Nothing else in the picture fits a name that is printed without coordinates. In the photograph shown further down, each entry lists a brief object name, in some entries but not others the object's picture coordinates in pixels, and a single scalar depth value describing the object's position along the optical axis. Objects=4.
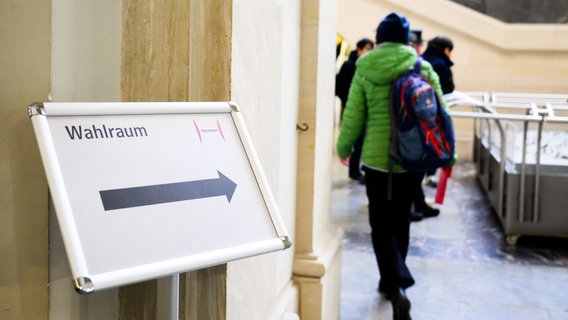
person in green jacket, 4.14
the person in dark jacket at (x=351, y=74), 8.40
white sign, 1.61
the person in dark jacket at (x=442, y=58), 6.02
